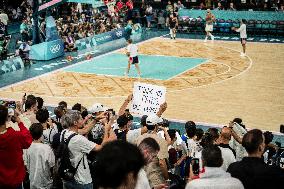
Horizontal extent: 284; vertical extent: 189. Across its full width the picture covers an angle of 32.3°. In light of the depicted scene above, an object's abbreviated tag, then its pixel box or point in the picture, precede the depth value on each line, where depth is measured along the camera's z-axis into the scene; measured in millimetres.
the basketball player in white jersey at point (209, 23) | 27406
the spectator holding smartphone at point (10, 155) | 5812
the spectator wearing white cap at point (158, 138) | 6254
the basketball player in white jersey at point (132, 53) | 19281
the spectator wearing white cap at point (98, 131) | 7788
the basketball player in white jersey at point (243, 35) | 23272
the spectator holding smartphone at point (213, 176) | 4285
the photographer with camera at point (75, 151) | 6219
